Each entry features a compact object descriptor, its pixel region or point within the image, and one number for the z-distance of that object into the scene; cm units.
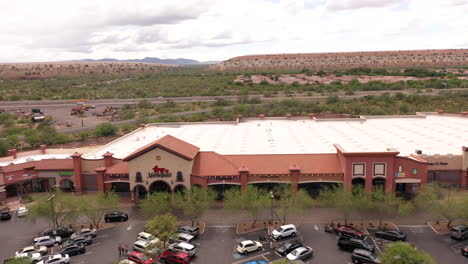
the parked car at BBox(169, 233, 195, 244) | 3725
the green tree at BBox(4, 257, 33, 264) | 3044
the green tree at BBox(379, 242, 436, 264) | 2888
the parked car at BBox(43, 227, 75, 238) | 3994
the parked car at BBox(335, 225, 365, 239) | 3729
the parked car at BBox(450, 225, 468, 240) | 3681
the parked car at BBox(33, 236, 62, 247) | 3794
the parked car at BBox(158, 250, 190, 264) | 3341
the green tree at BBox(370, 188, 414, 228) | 3956
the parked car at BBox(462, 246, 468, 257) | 3390
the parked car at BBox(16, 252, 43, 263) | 3441
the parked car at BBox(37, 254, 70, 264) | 3341
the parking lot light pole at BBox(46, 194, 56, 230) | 4053
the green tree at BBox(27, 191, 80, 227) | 4109
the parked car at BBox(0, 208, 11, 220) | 4466
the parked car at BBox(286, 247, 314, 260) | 3359
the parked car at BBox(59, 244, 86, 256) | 3575
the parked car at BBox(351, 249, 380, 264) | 3253
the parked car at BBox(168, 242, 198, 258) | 3469
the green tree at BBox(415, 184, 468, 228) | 3869
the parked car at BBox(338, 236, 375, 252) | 3481
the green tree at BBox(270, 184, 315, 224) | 4039
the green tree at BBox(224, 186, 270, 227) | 4066
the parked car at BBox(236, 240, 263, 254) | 3511
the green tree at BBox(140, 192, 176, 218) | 4141
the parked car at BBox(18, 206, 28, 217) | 4531
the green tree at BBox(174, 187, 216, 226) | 4059
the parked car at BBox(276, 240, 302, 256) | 3497
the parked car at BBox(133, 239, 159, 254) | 3402
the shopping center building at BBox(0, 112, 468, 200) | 4491
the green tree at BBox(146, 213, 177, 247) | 3622
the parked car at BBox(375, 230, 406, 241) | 3669
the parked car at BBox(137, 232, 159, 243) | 3734
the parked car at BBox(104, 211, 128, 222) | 4303
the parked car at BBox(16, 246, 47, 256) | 3616
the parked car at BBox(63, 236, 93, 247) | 3716
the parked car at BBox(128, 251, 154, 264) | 3378
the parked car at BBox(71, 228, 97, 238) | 3944
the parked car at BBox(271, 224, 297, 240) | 3788
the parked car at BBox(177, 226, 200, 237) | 3872
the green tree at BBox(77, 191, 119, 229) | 4119
